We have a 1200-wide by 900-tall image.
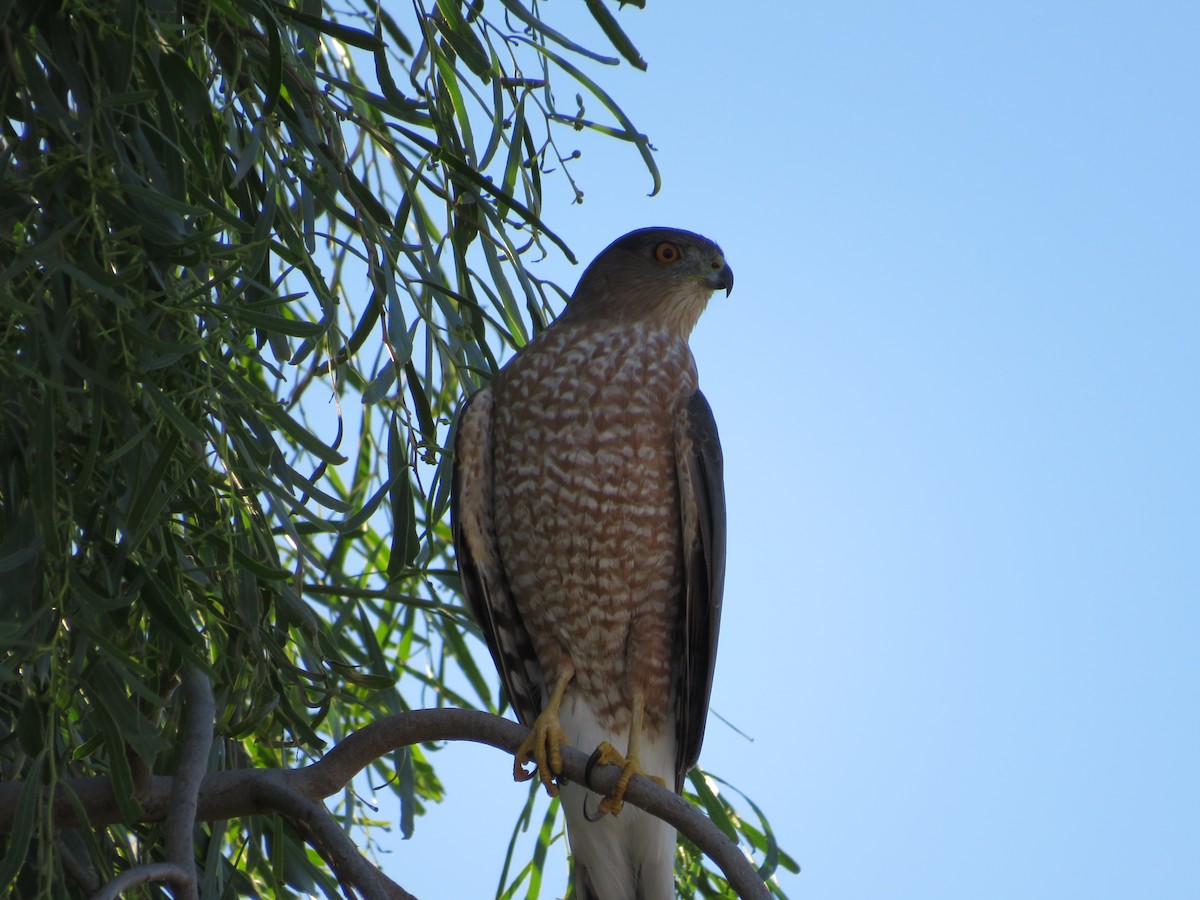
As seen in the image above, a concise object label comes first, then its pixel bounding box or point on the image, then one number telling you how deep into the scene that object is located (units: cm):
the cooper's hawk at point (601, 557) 1109
